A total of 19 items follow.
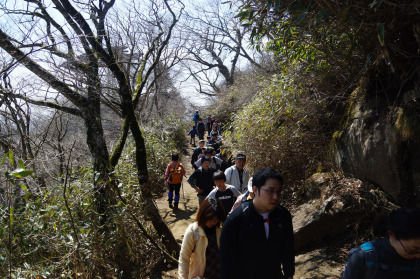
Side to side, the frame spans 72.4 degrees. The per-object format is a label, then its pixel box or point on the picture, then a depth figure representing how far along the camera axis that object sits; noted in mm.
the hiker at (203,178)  6289
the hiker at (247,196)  3436
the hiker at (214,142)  10568
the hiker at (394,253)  1696
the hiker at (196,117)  18531
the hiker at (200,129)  17453
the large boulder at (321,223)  4488
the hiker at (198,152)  9023
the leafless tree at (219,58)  18672
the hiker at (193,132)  18466
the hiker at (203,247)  2637
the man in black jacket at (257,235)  2125
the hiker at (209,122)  19356
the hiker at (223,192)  4281
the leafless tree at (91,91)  4684
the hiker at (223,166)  7408
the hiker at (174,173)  7895
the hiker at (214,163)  7332
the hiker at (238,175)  5297
